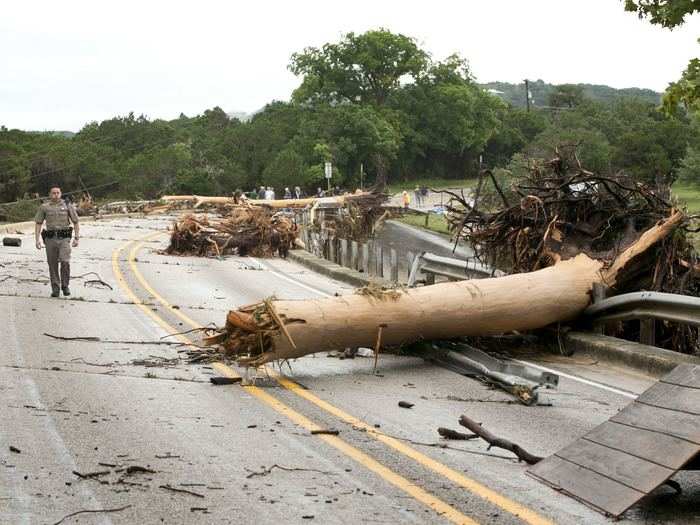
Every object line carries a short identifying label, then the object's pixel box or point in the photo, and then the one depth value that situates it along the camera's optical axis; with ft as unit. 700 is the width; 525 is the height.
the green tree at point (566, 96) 509.35
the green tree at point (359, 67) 353.51
